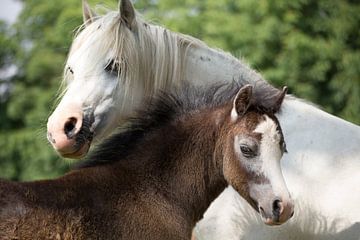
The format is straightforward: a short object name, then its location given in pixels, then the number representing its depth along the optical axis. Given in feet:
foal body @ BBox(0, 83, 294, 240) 32.22
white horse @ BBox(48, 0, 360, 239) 36.29
